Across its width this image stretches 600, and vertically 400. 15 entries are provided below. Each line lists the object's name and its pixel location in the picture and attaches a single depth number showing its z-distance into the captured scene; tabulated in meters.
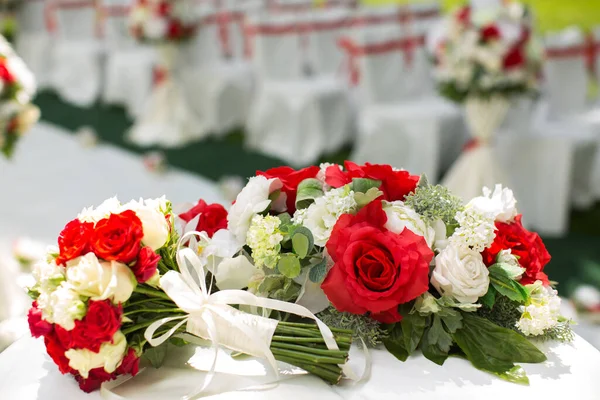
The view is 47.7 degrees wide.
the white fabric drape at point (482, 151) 3.88
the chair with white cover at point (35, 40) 8.50
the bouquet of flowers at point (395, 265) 1.14
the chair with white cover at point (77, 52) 7.60
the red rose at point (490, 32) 3.62
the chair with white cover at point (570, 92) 4.62
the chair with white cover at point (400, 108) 4.55
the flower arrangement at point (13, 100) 2.63
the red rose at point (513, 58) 3.65
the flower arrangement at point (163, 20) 5.67
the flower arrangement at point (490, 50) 3.64
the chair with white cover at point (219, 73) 6.22
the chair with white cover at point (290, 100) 5.51
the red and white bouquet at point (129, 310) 1.04
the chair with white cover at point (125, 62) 6.84
